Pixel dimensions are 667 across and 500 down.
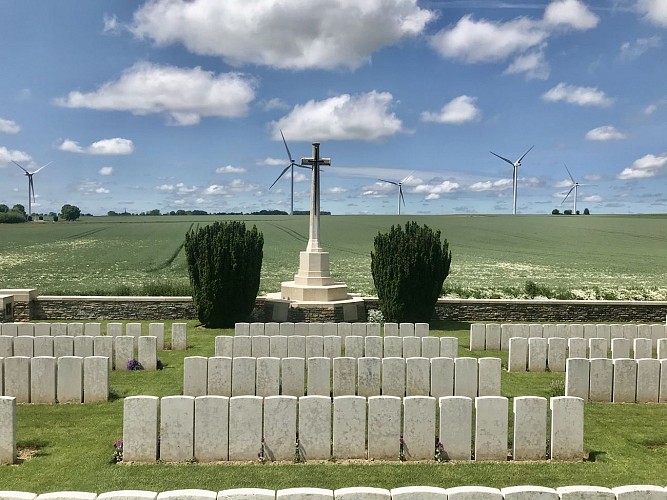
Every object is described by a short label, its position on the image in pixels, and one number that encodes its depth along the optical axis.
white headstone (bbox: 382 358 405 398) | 9.77
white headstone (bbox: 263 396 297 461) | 7.07
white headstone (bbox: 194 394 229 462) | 6.99
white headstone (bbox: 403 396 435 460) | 7.15
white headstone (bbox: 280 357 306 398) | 9.70
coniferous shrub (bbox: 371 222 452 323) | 18.02
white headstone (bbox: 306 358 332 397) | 9.49
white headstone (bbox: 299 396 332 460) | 7.11
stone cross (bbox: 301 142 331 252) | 20.05
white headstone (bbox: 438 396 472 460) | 7.12
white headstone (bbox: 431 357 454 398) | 9.68
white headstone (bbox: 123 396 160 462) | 7.00
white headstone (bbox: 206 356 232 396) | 9.52
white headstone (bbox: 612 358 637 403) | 9.84
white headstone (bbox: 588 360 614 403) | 9.86
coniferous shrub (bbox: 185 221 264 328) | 17.84
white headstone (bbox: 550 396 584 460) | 7.26
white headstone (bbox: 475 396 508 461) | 7.17
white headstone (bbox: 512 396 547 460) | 7.22
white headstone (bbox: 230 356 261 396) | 9.59
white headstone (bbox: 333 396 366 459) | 7.13
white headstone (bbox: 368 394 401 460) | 7.16
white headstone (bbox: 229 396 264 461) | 7.04
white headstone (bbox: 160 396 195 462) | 7.00
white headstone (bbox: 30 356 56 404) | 9.38
